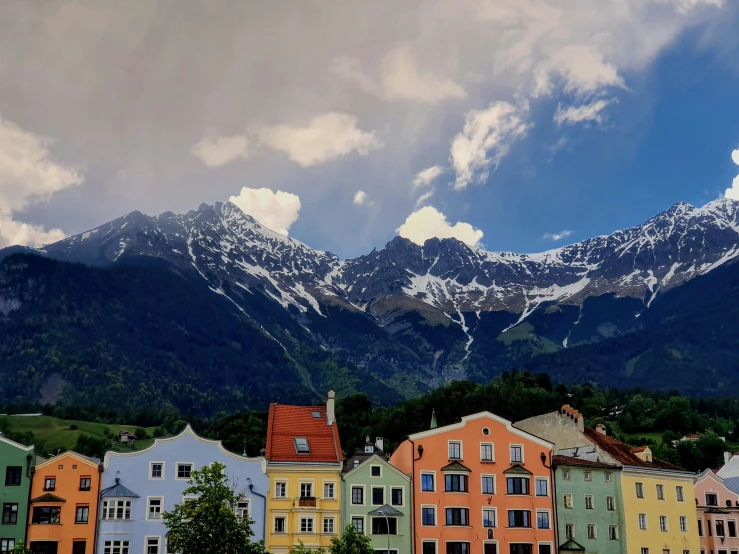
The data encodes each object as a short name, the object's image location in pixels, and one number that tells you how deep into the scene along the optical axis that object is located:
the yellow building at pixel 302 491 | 84.44
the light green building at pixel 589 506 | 92.00
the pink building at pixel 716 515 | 102.19
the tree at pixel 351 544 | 72.00
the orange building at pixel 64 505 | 80.50
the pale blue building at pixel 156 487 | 81.56
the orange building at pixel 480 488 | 89.06
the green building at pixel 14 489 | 80.19
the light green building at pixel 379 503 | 86.44
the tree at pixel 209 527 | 66.75
